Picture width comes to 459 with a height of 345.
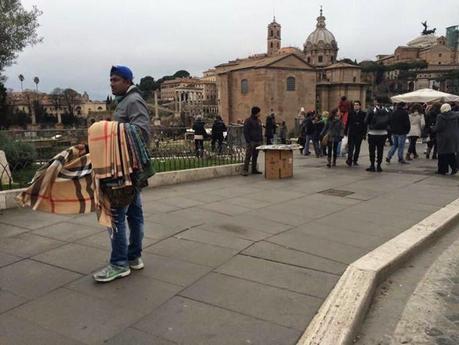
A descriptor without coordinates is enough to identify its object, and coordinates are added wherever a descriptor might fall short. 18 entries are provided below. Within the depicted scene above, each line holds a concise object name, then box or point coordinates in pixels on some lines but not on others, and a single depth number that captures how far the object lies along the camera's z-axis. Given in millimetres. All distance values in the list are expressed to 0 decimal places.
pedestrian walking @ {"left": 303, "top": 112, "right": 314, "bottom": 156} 15733
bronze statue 145212
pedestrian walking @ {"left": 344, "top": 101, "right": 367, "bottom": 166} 12195
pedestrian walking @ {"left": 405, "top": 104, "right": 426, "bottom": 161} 14328
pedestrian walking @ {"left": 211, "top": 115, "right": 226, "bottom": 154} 15211
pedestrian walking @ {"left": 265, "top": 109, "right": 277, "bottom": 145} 17286
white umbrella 18344
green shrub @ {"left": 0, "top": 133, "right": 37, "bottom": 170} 8838
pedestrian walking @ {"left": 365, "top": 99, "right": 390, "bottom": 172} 11234
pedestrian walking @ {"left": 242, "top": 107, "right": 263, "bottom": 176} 10492
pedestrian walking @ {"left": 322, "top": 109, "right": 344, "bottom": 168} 12281
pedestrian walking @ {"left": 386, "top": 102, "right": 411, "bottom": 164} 12805
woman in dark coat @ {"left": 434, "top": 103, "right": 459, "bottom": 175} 10586
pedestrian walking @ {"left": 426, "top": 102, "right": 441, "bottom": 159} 14609
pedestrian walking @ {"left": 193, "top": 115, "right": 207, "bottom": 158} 13223
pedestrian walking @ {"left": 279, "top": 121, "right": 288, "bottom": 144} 21575
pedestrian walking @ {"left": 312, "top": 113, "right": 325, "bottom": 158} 15383
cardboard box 10109
